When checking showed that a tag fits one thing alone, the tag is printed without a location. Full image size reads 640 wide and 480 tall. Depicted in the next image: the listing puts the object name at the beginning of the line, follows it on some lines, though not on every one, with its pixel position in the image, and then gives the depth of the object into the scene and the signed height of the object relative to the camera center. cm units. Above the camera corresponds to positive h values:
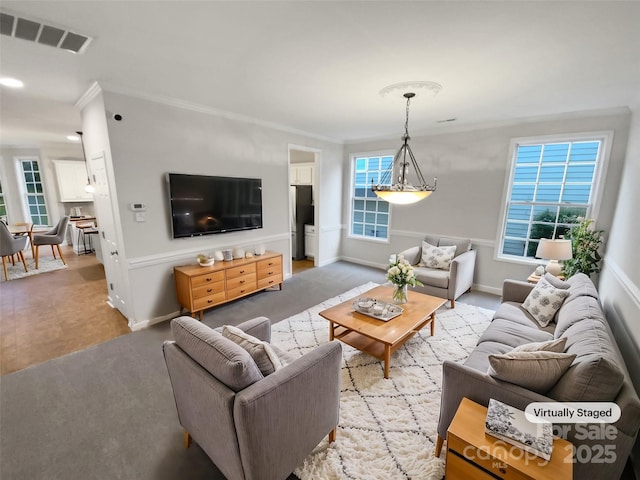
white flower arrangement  284 -87
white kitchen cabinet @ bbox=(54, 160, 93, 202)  668 +21
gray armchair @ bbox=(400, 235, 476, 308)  365 -115
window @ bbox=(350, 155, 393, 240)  554 -26
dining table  549 -84
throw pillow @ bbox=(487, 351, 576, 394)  139 -90
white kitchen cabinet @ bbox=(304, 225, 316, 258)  604 -112
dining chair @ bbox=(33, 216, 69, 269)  550 -98
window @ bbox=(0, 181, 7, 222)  678 -52
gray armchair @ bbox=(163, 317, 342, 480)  121 -102
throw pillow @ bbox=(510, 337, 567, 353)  154 -88
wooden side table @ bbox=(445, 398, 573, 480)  110 -111
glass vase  291 -110
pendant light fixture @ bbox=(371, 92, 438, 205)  264 -1
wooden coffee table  232 -120
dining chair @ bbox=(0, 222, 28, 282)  474 -99
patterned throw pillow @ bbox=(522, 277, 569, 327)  249 -102
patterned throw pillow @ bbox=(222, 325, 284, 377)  144 -86
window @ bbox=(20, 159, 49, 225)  685 -12
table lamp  303 -64
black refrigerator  603 -50
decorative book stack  115 -106
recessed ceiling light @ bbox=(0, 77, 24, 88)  254 +101
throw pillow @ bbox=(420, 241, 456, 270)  408 -99
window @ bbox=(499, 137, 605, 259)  355 +2
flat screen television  330 -19
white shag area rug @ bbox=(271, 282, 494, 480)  161 -160
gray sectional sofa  118 -100
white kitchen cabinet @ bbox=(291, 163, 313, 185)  597 +37
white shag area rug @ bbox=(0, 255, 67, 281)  496 -153
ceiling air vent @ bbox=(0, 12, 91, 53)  166 +100
